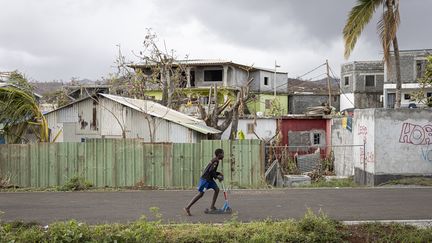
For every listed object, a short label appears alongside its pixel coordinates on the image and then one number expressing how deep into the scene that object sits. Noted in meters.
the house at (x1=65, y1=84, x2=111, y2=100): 48.12
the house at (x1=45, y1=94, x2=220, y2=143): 22.09
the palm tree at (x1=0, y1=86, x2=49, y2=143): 18.80
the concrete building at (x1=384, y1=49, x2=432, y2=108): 48.59
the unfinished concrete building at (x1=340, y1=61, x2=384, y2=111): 56.47
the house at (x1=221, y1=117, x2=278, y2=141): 35.38
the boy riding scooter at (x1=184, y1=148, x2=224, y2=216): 11.55
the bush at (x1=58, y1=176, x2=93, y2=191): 16.78
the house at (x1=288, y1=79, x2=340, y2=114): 55.81
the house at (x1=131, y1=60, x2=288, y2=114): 48.57
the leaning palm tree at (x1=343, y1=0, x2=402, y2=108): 17.89
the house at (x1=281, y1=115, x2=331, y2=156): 33.56
